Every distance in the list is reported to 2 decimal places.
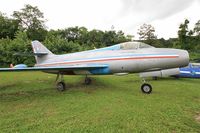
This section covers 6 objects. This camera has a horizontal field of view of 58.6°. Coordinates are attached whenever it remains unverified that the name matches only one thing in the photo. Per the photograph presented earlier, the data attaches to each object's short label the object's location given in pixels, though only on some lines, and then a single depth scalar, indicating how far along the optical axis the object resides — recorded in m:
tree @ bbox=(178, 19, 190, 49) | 46.25
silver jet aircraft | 7.27
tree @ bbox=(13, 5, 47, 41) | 54.62
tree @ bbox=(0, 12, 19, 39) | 49.09
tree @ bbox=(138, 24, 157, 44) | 60.19
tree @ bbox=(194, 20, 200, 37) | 53.69
